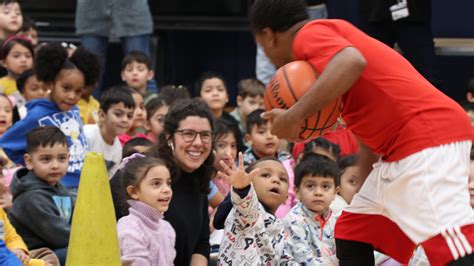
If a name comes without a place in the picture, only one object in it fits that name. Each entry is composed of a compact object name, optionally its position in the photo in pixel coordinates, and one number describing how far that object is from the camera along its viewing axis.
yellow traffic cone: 8.44
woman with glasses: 10.23
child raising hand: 9.64
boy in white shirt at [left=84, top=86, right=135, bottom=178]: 12.68
